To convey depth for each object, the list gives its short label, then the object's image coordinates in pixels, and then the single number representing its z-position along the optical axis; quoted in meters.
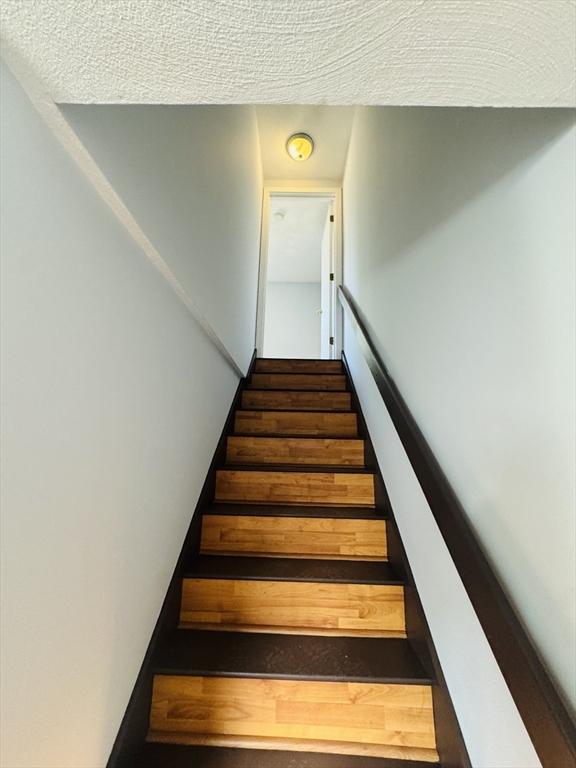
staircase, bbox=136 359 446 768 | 1.08
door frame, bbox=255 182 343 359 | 3.89
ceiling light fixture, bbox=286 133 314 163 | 3.46
